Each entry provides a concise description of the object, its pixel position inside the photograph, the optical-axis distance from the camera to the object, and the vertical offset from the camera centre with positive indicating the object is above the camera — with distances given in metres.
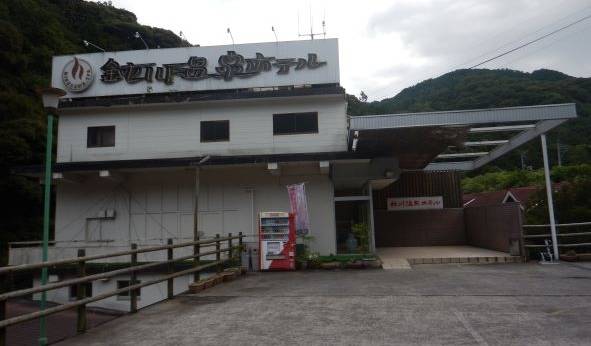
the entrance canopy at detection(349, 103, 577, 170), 11.44 +2.46
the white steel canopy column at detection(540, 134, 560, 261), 12.93 +0.34
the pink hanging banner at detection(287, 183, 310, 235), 13.48 +0.49
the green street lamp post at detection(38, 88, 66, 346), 7.19 +1.82
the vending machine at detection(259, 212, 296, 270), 12.94 -0.58
